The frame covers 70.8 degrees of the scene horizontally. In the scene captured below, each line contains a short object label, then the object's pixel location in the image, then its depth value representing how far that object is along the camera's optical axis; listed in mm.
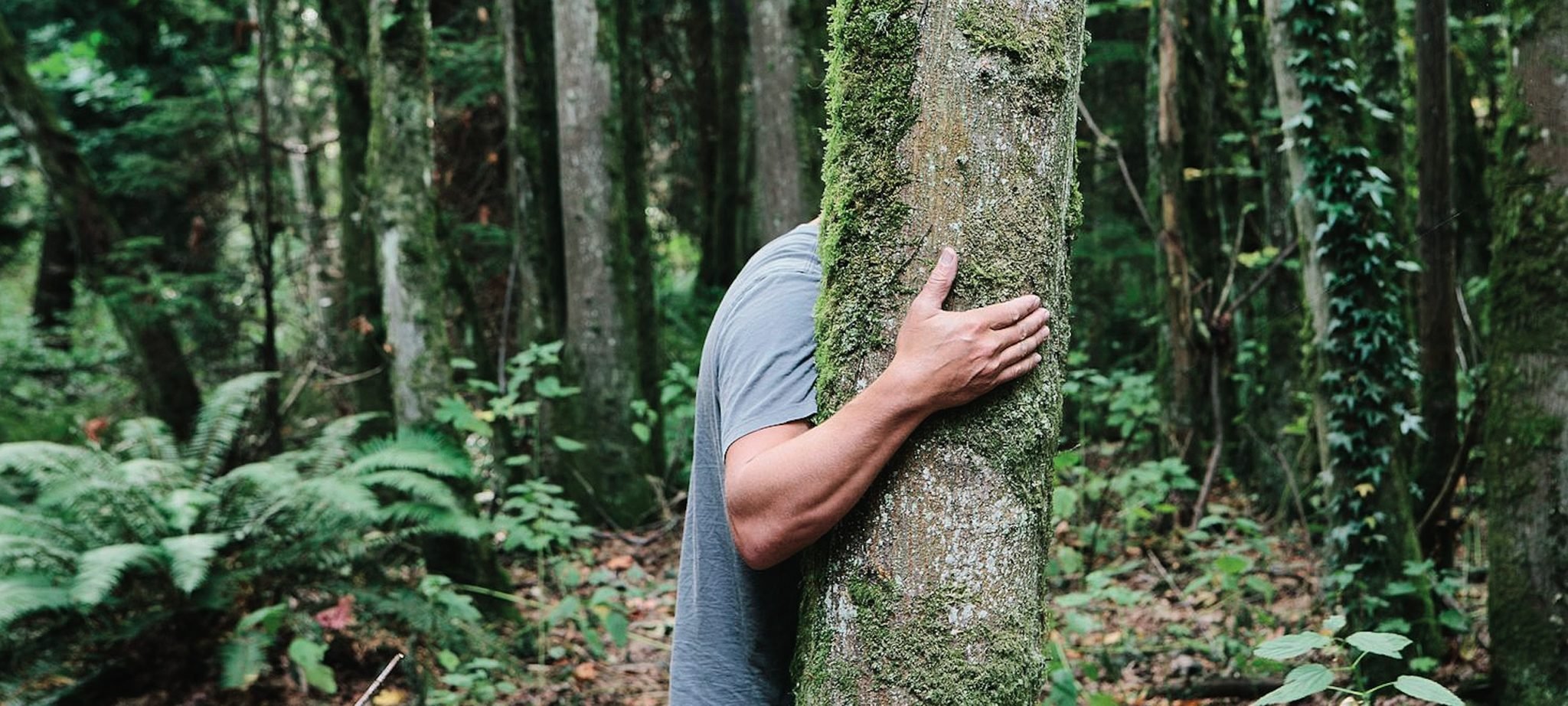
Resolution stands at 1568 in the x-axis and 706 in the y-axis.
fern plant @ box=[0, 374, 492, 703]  5766
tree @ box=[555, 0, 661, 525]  9000
